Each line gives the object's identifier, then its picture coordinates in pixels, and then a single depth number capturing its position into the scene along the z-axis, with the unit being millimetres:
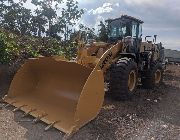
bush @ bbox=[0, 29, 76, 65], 4132
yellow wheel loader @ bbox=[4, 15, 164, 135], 2648
